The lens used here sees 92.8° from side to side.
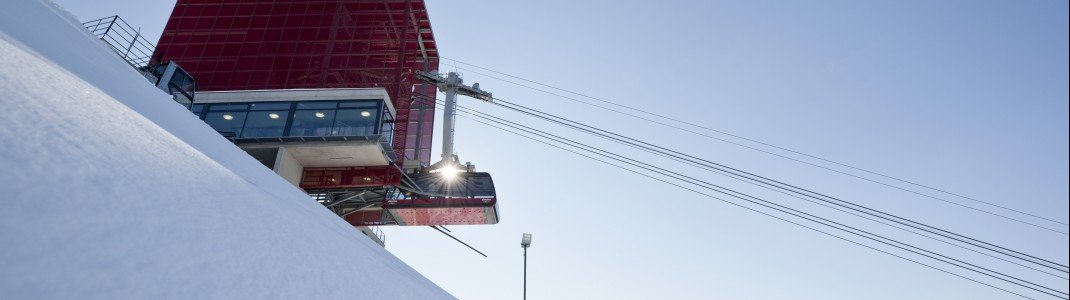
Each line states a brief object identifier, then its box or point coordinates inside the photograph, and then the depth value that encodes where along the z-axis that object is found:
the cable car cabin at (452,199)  33.88
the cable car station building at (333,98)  30.31
